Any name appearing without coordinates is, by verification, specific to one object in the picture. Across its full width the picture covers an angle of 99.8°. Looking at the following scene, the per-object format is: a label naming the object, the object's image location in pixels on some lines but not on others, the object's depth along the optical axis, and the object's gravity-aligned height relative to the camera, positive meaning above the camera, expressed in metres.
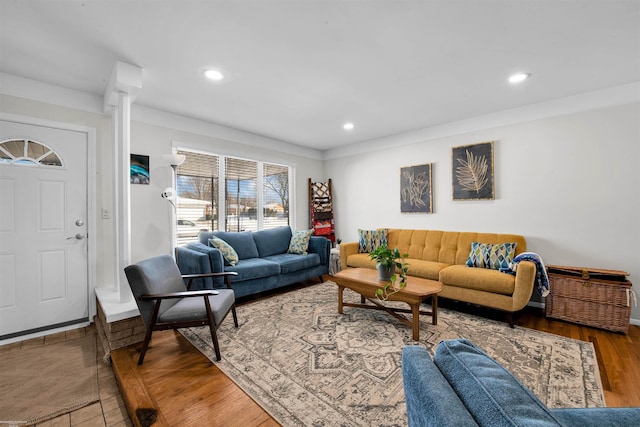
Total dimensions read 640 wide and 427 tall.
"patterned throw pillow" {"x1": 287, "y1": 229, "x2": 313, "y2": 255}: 4.41 -0.50
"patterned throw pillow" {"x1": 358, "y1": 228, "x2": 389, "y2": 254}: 4.45 -0.44
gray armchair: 2.08 -0.77
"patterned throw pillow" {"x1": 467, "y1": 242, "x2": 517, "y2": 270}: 3.16 -0.52
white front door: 2.58 -0.17
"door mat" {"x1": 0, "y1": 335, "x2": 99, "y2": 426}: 1.69 -1.23
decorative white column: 2.45 +0.40
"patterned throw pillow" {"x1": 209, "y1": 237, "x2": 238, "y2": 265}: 3.49 -0.49
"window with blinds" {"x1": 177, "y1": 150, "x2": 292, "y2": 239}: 3.91 +0.30
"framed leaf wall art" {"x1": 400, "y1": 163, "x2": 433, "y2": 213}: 4.31 +0.38
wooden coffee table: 2.46 -0.77
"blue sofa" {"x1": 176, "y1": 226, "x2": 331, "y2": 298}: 3.13 -0.68
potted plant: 2.70 -0.56
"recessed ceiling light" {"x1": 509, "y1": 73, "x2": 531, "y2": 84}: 2.62 +1.34
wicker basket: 2.59 -0.86
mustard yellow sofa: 2.73 -0.69
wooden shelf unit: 5.50 +0.05
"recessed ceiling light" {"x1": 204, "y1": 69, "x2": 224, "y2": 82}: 2.54 +1.33
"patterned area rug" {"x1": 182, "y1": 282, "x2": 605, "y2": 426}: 1.66 -1.17
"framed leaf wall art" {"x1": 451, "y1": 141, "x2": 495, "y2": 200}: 3.72 +0.58
